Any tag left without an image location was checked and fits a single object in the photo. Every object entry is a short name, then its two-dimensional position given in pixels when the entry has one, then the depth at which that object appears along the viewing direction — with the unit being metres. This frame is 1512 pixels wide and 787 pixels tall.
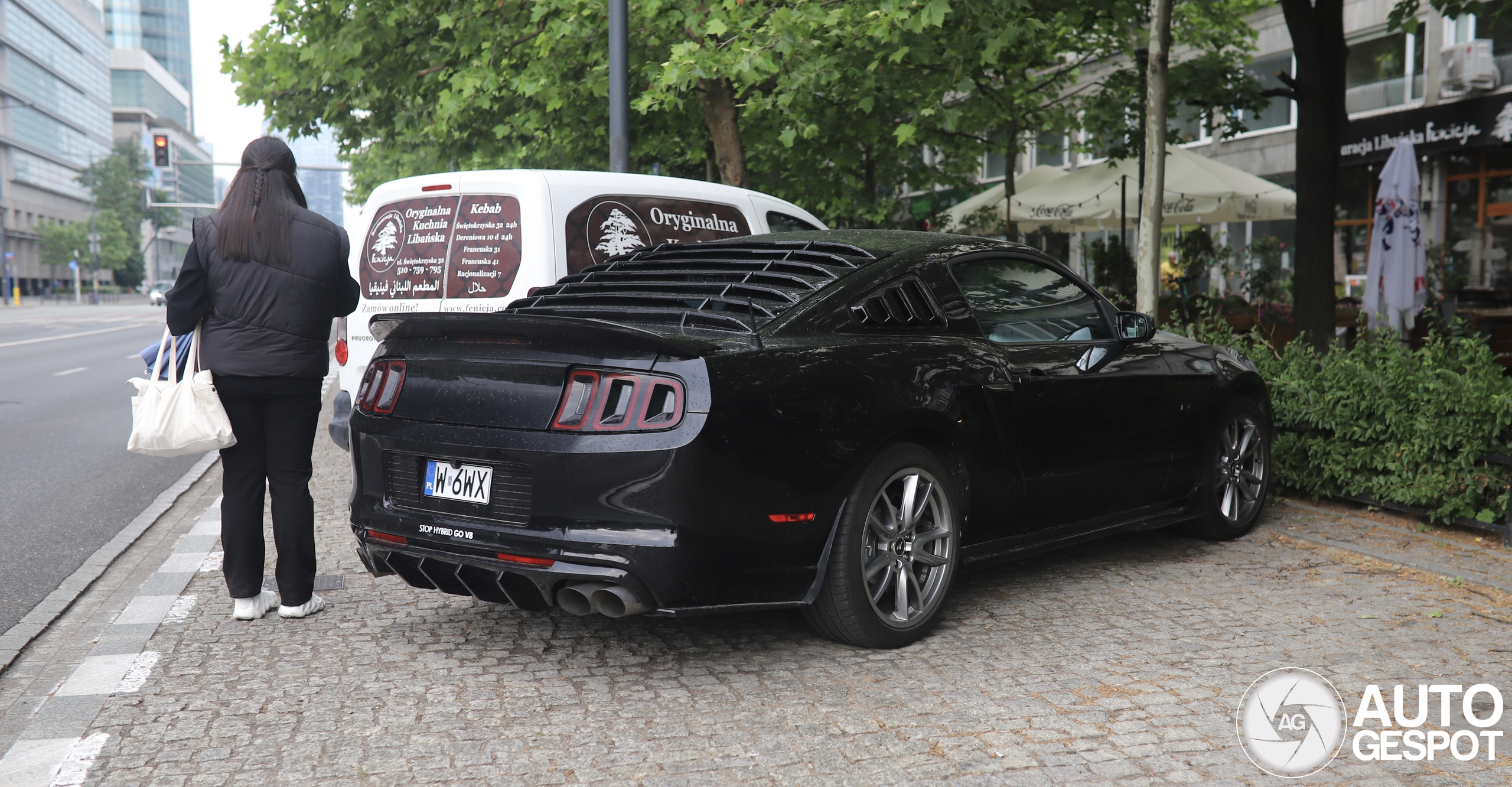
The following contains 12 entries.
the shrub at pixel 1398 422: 6.19
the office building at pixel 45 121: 86.12
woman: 4.65
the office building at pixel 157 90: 133.00
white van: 6.93
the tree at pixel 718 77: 10.24
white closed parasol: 11.64
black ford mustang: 3.76
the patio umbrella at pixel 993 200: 16.88
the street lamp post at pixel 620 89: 10.66
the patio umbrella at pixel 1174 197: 14.32
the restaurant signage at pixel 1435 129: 20.09
